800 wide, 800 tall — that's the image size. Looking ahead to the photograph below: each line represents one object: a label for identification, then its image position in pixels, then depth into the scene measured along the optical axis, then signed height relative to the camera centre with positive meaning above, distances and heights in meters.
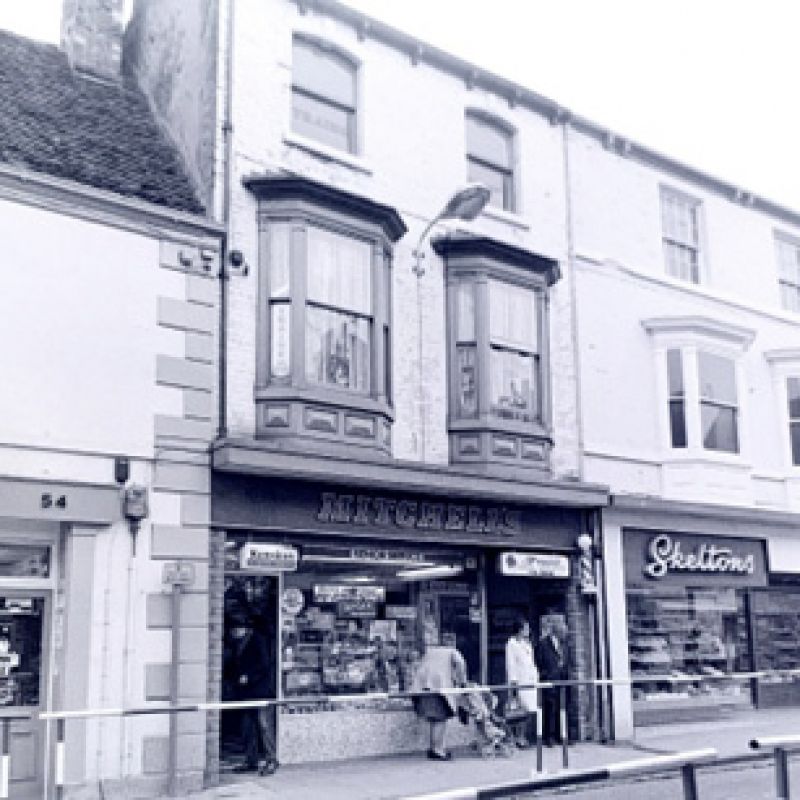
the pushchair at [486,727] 13.04 -1.43
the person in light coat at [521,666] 13.73 -0.71
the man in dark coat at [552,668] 14.08 -0.78
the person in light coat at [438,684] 12.84 -0.87
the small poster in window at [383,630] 13.71 -0.22
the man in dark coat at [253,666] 12.20 -0.59
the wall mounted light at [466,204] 13.70 +5.30
